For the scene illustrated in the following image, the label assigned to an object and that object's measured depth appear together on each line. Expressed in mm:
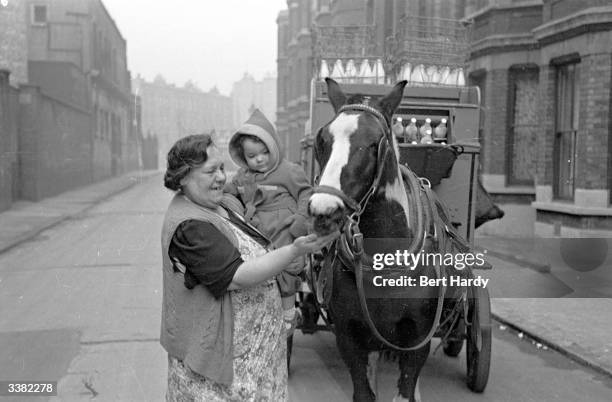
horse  3328
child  3688
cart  5559
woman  2744
